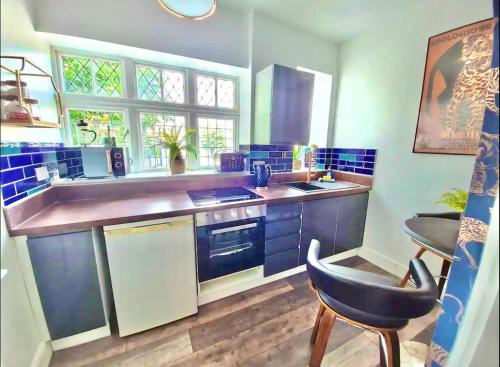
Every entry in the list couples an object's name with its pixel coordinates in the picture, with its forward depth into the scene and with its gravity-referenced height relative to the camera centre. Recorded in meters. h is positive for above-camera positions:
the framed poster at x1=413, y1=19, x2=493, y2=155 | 1.36 +0.42
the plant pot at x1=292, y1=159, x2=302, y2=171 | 2.41 -0.23
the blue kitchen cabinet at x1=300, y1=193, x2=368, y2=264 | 1.84 -0.76
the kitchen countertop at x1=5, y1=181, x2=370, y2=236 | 1.06 -0.42
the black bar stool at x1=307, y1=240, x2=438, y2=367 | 0.69 -0.57
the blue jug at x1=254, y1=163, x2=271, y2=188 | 1.96 -0.29
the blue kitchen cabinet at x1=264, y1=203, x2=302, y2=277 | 1.67 -0.79
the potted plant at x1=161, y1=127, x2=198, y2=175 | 1.78 -0.04
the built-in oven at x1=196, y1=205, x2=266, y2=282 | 1.44 -0.73
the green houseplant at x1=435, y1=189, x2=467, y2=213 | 1.17 -0.31
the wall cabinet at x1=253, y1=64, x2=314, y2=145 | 1.77 +0.36
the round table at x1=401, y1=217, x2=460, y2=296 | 1.00 -0.48
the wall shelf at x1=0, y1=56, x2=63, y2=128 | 0.93 +0.19
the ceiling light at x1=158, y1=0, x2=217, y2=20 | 1.00 +0.69
